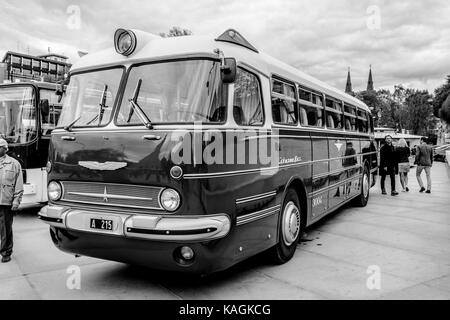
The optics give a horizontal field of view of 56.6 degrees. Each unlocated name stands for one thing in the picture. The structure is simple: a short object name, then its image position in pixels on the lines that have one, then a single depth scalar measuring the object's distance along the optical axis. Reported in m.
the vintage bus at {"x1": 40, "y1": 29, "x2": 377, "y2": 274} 4.23
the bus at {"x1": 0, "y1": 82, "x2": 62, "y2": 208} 9.89
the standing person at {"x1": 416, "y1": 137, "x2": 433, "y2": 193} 14.39
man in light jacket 6.06
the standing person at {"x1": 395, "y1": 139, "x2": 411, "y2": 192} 14.51
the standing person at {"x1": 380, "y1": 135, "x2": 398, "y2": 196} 13.68
